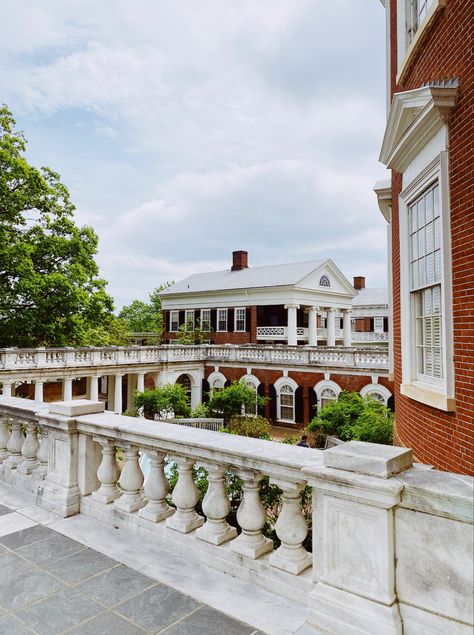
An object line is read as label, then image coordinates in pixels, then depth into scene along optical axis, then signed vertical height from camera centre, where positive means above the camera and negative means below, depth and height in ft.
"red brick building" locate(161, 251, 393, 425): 78.79 +2.12
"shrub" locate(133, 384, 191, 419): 73.61 -11.63
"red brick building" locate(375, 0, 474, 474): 14.19 +4.29
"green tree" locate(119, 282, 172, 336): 201.98 +10.33
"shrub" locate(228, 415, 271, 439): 60.08 -13.74
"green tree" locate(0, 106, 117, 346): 67.87 +12.39
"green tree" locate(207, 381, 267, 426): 75.61 -11.90
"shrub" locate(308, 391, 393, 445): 48.93 -11.14
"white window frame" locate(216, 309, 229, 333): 120.98 +4.55
